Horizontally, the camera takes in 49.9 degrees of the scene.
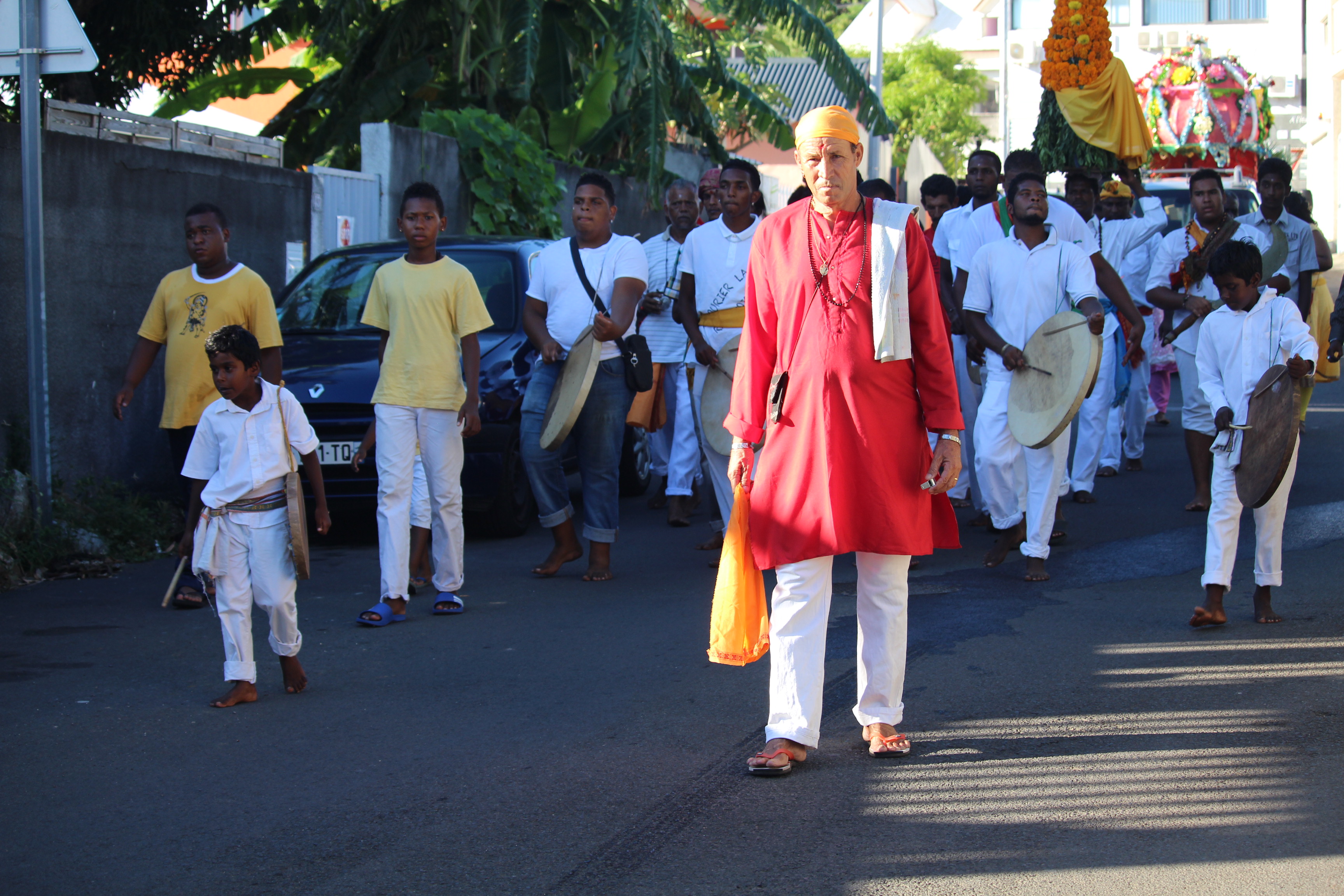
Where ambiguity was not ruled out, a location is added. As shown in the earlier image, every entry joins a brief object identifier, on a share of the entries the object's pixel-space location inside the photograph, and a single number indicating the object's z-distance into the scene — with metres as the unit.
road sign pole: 8.00
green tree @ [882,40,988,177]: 46.84
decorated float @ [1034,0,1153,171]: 12.01
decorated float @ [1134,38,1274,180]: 24.97
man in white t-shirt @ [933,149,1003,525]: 9.01
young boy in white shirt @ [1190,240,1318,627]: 6.19
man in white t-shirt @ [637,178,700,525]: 9.12
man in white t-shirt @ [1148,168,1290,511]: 8.44
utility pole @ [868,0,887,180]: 28.56
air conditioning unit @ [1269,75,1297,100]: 47.06
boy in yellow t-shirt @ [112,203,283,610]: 7.11
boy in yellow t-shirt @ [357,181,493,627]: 6.62
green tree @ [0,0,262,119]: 14.48
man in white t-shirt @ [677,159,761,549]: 7.61
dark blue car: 8.33
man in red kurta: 4.41
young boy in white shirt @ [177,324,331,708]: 5.30
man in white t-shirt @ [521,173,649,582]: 7.41
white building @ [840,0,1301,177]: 47.47
